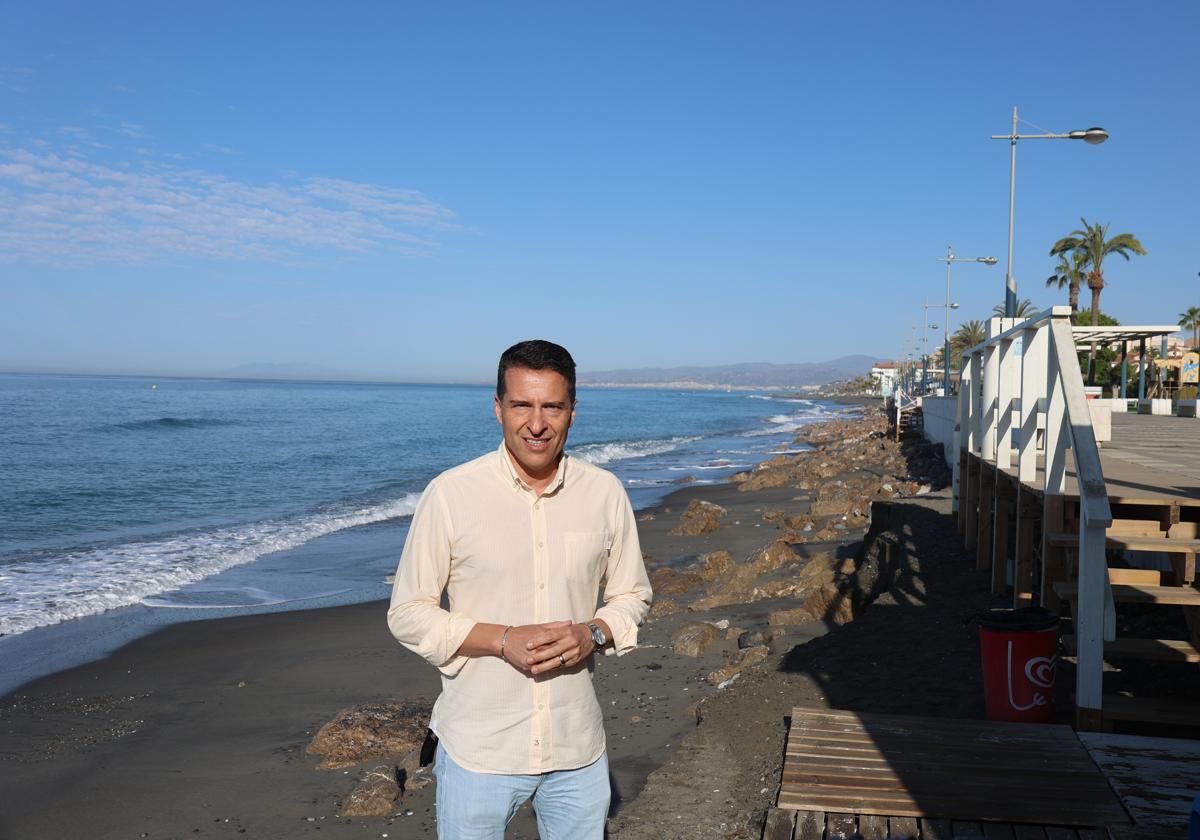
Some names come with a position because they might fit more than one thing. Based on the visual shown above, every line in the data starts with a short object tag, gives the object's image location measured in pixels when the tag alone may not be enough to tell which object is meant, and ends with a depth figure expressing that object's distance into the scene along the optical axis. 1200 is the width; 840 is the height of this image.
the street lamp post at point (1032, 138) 16.75
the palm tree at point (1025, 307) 81.31
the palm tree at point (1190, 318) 75.75
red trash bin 5.02
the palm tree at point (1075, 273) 52.25
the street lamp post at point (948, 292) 30.98
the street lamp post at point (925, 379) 44.99
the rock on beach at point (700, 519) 16.61
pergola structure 19.01
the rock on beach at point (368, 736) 6.64
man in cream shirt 2.41
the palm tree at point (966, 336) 93.03
